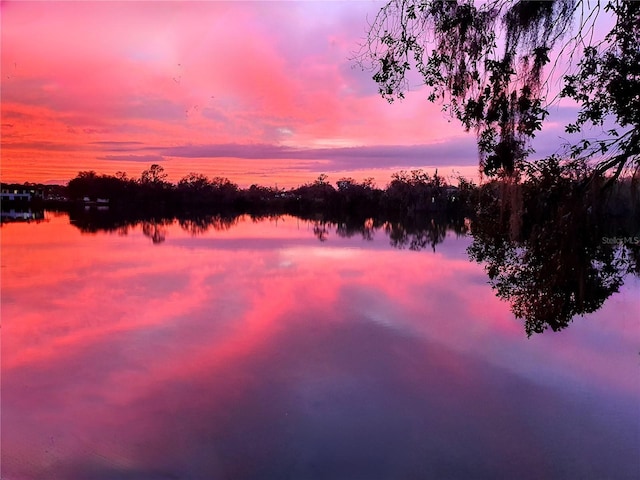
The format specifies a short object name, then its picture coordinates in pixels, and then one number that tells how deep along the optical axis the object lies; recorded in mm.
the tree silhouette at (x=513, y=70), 3902
